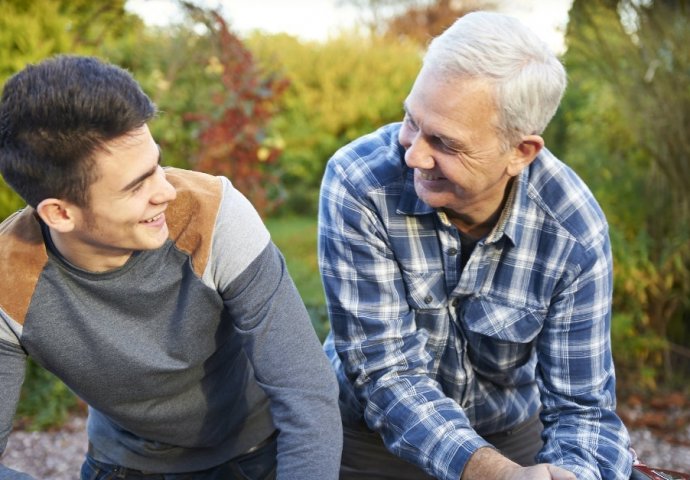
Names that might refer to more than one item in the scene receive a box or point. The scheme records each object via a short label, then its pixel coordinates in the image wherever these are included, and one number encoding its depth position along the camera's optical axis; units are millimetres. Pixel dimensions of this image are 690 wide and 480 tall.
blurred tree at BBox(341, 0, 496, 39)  17391
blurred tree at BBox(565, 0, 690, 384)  4539
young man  1878
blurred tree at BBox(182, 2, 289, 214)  4902
